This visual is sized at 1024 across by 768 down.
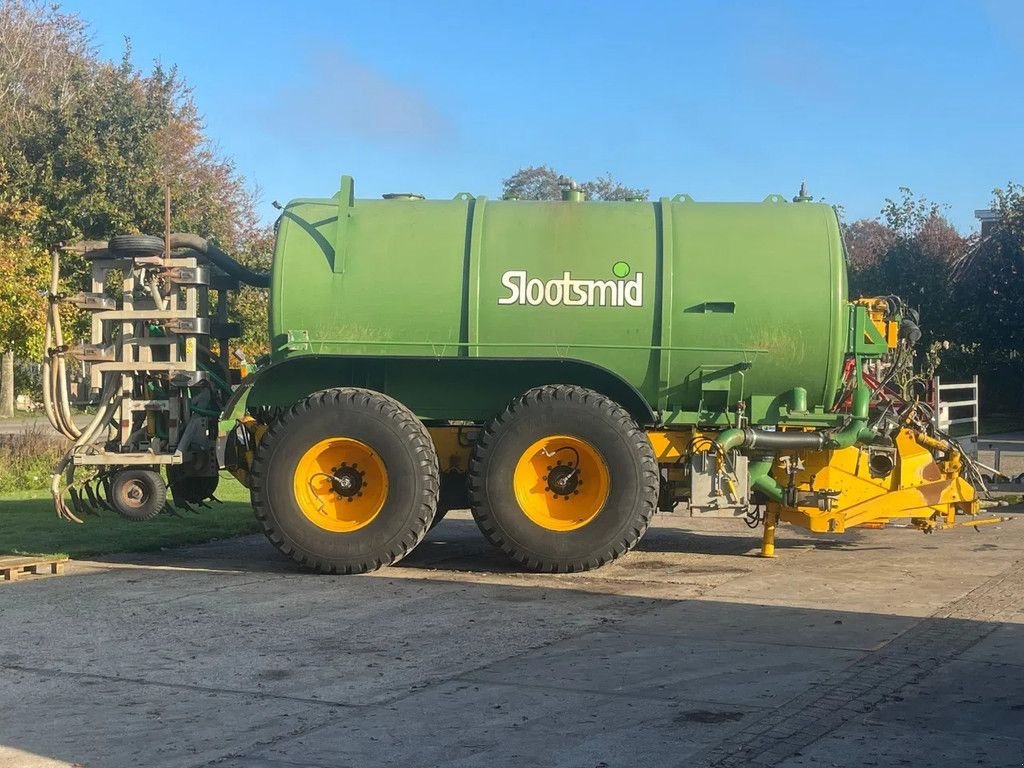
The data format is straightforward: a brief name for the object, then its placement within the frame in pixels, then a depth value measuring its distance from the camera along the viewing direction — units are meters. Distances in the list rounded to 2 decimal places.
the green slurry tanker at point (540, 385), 9.98
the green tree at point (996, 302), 31.50
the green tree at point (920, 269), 32.69
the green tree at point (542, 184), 68.68
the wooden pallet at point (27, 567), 9.62
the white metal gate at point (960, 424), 12.43
